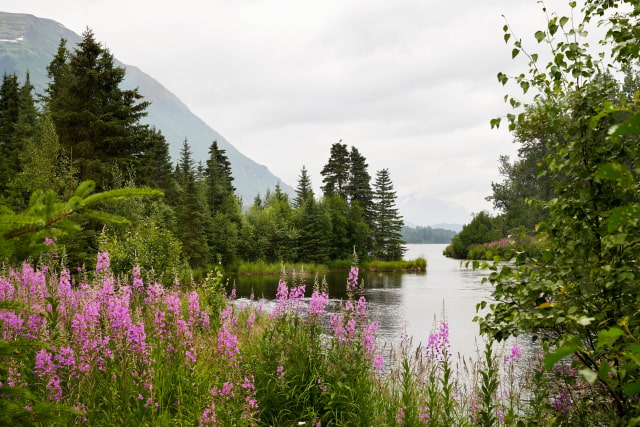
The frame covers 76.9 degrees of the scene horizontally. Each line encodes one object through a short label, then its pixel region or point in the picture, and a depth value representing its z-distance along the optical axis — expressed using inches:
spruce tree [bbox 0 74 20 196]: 1473.9
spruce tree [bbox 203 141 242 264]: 1581.0
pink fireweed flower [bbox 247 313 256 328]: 283.9
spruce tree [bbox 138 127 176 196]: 1786.4
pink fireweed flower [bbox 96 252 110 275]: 224.5
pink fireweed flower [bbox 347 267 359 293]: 211.7
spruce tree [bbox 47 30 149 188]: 913.5
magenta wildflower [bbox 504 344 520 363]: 212.9
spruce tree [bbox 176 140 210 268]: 1282.0
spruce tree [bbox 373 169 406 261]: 2042.3
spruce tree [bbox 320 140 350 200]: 2284.7
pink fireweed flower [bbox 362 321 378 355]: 209.6
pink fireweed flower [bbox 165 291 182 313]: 223.1
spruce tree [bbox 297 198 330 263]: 1787.6
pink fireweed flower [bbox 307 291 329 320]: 221.6
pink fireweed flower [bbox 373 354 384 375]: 220.5
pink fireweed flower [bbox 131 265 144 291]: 247.3
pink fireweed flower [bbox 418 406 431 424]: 180.2
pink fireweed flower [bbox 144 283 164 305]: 241.9
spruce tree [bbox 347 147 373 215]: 2295.4
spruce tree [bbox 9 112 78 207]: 703.1
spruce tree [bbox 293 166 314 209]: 2335.4
